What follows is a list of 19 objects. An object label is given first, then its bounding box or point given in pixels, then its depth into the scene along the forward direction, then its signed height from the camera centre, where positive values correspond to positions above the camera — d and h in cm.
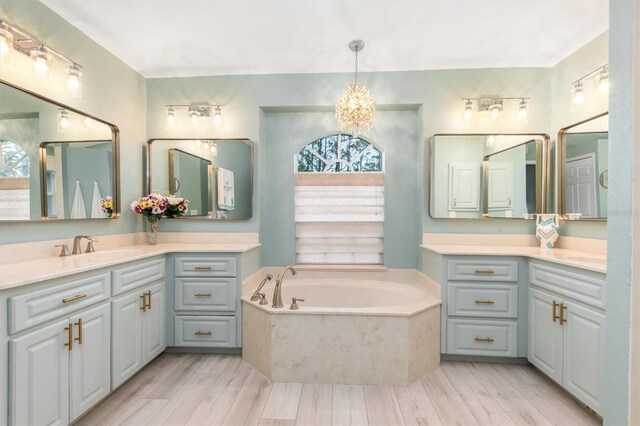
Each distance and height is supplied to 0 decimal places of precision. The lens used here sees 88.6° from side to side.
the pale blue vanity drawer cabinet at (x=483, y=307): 260 -79
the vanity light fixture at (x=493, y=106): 310 +98
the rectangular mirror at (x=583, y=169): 250 +33
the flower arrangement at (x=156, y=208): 300 +1
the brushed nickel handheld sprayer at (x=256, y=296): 260 -70
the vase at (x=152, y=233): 311 -23
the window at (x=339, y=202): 346 +7
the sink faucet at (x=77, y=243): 235 -25
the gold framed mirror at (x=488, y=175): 308 +32
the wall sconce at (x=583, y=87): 249 +100
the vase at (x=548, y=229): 287 -18
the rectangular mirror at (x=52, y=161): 194 +33
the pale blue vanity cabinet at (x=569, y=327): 190 -78
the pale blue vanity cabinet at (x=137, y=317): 212 -78
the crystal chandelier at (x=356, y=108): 264 +82
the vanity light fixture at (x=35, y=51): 196 +103
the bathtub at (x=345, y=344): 233 -98
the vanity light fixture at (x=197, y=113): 326 +96
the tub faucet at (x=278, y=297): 245 -66
